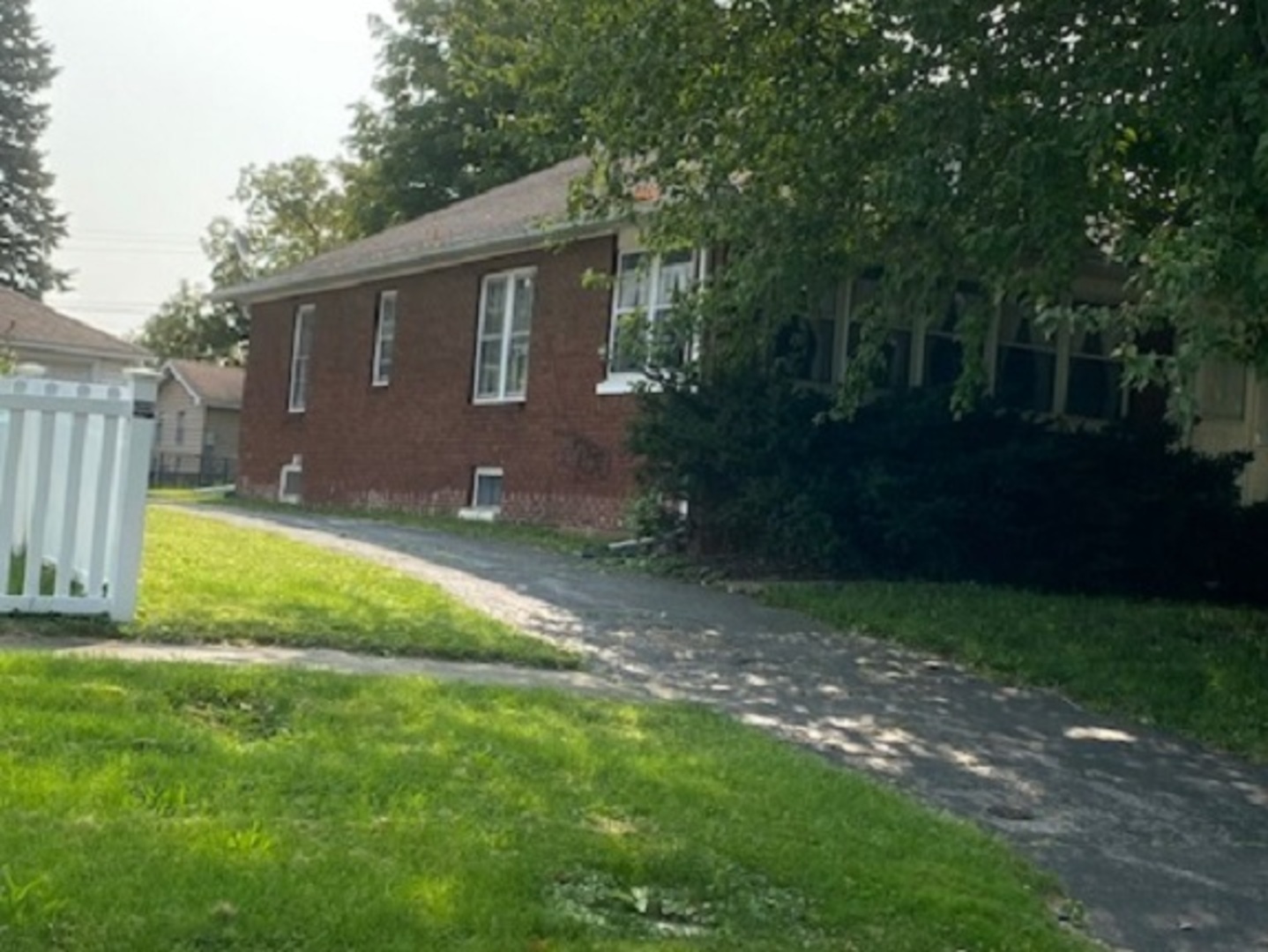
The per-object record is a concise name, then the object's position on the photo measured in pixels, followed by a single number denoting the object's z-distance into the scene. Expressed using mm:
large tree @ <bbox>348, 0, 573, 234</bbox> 40031
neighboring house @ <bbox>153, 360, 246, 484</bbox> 51812
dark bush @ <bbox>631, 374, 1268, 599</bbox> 13461
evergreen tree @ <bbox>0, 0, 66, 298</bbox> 49000
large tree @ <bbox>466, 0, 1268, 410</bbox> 8000
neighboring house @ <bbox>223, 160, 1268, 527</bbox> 16688
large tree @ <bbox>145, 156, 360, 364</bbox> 58344
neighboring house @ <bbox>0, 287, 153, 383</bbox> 28000
